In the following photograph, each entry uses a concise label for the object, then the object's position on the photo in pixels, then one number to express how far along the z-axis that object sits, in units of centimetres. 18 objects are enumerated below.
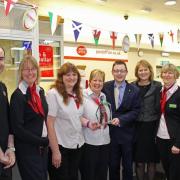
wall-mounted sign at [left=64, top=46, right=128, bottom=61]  618
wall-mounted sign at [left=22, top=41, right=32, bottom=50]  422
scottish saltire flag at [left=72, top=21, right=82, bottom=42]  474
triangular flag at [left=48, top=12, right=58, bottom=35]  432
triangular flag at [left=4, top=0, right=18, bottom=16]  341
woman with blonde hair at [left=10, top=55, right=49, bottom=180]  221
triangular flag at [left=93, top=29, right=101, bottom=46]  532
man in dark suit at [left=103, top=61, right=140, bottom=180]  306
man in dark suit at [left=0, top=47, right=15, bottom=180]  212
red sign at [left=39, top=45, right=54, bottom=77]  469
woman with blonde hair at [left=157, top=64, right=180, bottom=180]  304
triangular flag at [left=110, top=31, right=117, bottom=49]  571
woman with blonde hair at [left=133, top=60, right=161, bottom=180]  318
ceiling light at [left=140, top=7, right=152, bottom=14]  619
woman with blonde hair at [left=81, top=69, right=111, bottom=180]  284
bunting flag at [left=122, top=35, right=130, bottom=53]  584
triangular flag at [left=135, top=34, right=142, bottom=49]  625
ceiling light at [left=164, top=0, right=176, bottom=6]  551
